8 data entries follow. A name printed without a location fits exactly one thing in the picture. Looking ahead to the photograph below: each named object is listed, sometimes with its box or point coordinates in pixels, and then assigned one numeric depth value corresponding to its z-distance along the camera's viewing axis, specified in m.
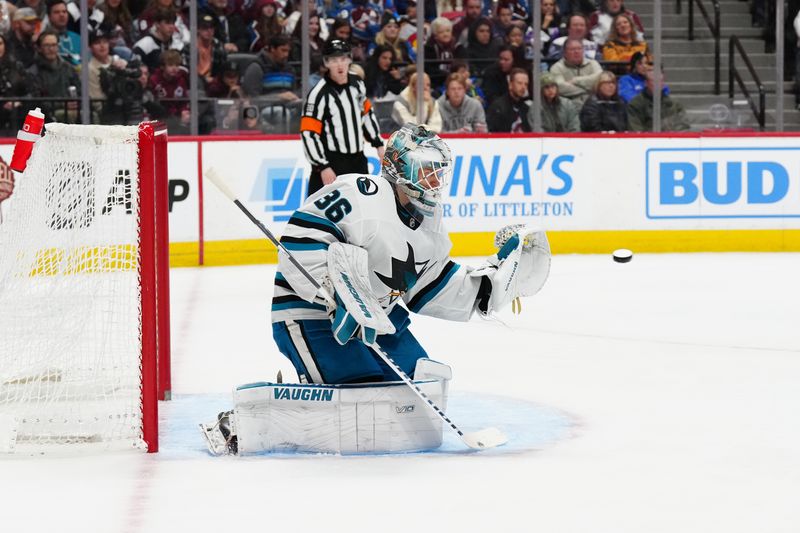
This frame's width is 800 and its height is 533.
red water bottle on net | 7.14
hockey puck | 16.37
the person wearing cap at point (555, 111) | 18.02
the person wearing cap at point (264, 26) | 17.61
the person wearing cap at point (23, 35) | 16.44
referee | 14.20
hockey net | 6.99
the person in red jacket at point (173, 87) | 16.95
